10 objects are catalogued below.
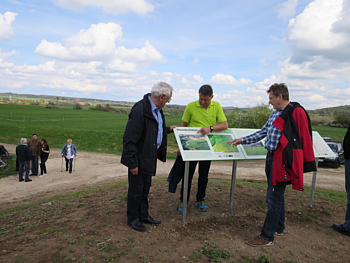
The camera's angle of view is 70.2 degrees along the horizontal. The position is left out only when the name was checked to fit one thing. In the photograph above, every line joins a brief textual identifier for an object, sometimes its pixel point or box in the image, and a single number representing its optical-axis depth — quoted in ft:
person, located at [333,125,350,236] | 14.78
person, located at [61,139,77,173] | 41.68
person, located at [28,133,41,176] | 39.37
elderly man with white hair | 12.59
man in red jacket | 11.76
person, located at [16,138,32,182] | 35.99
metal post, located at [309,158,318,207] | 18.76
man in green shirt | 15.99
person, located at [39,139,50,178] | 39.63
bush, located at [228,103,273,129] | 95.45
